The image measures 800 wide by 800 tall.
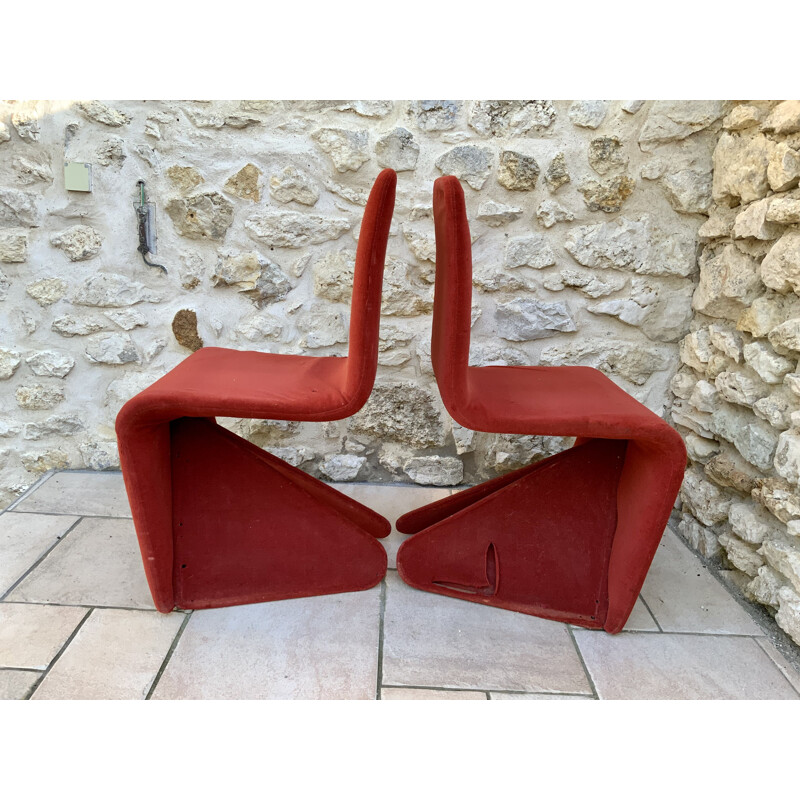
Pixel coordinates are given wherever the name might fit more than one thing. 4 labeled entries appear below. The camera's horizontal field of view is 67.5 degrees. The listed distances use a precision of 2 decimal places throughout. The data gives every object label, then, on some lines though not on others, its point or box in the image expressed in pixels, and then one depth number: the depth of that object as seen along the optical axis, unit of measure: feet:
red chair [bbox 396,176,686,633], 4.47
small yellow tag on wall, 6.69
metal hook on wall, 6.80
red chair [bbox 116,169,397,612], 4.50
